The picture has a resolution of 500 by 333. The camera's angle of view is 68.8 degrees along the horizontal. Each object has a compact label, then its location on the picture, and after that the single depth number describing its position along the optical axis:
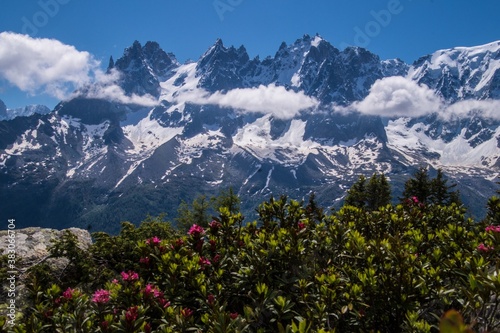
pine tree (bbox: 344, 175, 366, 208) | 43.80
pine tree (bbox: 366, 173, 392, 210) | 45.28
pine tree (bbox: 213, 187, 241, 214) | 48.24
